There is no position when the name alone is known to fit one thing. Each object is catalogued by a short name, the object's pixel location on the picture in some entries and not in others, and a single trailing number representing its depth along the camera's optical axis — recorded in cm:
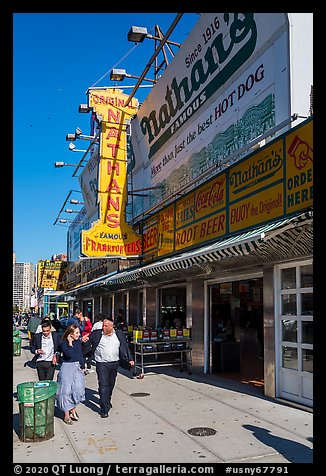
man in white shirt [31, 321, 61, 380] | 860
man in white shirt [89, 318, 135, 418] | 792
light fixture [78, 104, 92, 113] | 1750
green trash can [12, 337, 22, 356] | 1836
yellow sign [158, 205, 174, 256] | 1352
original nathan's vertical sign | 1505
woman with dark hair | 748
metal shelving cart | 1171
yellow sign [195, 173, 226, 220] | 1040
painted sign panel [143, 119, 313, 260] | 760
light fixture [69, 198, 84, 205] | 3114
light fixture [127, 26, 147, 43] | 1242
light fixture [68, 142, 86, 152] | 2391
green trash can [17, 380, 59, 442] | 639
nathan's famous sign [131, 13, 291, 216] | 923
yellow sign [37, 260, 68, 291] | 4297
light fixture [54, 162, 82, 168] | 2597
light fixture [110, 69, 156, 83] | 1487
